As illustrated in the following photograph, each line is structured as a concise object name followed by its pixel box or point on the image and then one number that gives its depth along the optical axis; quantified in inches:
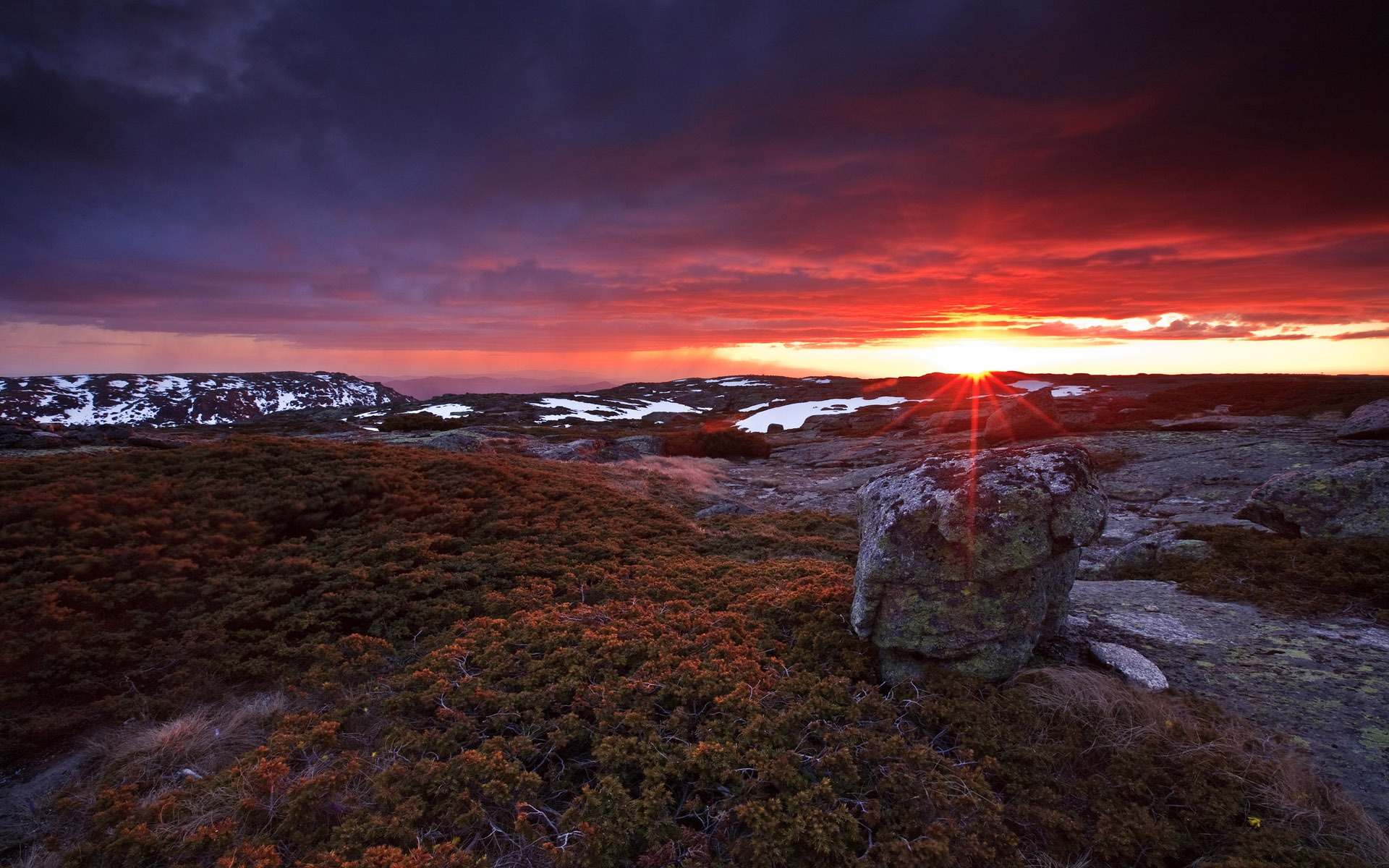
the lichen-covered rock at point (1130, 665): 243.3
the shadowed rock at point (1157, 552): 420.2
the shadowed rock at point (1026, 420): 1116.5
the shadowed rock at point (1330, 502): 376.8
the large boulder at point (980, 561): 246.4
